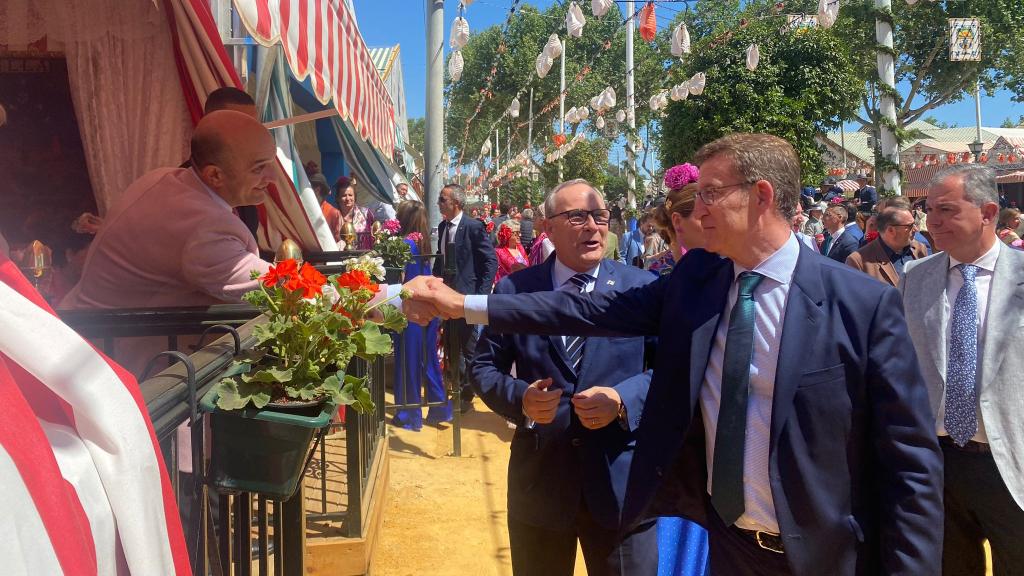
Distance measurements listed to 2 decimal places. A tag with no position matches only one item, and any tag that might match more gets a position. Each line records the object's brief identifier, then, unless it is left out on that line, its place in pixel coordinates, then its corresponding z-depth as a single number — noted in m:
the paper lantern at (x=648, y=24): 11.89
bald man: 2.59
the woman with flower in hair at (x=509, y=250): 8.90
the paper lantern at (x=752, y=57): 13.16
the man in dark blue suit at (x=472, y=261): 7.86
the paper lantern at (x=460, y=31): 9.41
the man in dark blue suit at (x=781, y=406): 1.95
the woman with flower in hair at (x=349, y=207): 9.05
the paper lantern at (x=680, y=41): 13.04
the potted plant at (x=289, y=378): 1.73
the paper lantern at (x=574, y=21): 10.32
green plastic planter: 1.71
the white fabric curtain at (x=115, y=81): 4.68
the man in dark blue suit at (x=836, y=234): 8.40
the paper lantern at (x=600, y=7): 10.30
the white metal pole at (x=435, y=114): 9.30
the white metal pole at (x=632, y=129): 22.64
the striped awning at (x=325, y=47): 2.97
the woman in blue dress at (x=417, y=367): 6.81
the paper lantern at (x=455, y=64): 10.88
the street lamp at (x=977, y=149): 35.81
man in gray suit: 2.93
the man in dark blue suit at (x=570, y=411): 2.63
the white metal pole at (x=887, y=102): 12.86
